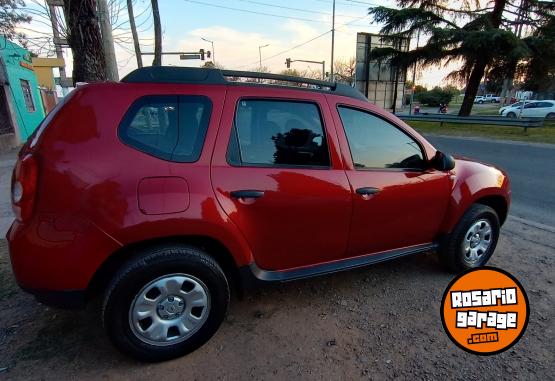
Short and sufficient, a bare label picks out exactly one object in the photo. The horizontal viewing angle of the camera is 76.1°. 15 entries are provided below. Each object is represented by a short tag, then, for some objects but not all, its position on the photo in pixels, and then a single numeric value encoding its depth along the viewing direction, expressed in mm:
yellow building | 26500
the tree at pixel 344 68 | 62906
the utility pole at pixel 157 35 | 13977
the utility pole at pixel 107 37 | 5477
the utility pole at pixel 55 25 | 5770
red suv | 1942
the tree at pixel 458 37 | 18703
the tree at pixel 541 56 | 19031
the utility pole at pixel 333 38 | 32188
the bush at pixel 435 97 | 53344
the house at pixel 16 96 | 11930
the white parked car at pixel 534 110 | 24500
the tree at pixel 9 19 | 13859
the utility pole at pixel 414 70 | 22069
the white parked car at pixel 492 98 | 60406
